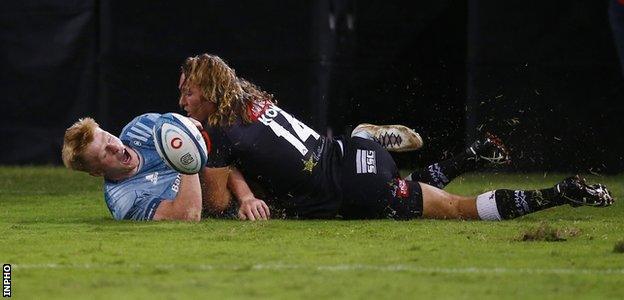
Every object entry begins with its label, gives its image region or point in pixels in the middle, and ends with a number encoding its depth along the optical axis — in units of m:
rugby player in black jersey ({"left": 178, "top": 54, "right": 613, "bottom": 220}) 17.62
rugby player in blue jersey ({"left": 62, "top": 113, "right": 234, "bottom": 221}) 17.69
